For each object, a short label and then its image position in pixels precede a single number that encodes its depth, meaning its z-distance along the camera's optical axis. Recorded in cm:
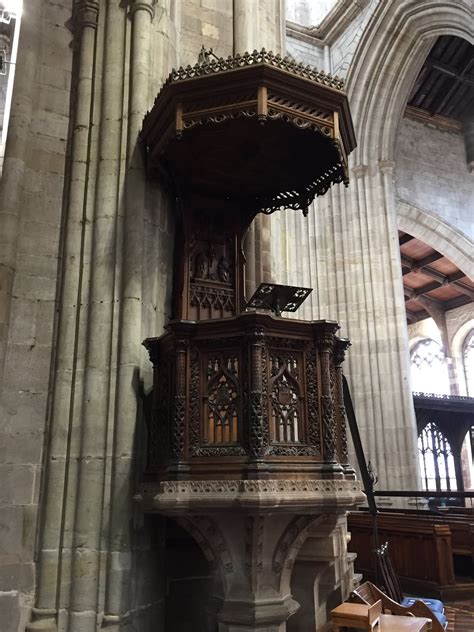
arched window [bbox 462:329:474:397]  2477
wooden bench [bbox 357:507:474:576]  854
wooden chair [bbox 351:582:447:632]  447
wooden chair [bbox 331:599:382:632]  369
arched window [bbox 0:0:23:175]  834
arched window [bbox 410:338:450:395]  2562
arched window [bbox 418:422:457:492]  1784
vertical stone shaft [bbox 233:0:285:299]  559
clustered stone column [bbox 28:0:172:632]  398
